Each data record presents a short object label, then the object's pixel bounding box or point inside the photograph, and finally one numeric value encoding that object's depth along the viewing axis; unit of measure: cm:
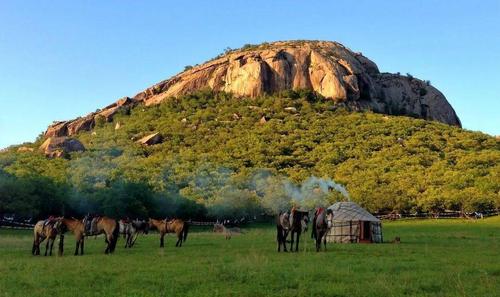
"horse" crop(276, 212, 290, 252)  2297
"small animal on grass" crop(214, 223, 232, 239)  4700
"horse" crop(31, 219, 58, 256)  2164
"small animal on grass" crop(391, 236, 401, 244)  3129
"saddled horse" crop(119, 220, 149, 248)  2730
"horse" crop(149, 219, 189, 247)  2848
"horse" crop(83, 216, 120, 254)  2312
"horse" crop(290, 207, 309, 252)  2277
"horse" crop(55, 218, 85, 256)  2173
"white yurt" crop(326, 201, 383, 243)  3328
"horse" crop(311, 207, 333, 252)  2381
